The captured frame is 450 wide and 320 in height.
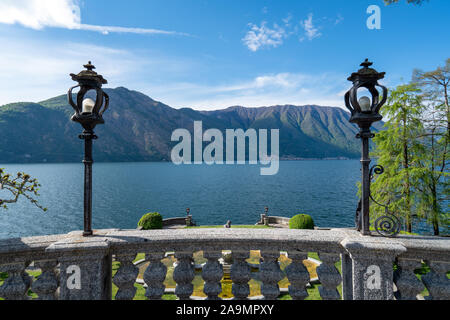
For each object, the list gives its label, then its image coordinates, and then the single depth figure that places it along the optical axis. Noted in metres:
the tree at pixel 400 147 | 15.14
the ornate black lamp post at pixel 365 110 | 3.54
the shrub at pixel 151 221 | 23.25
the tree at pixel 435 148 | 14.60
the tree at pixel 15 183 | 7.59
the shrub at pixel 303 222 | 22.03
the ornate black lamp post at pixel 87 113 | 3.61
